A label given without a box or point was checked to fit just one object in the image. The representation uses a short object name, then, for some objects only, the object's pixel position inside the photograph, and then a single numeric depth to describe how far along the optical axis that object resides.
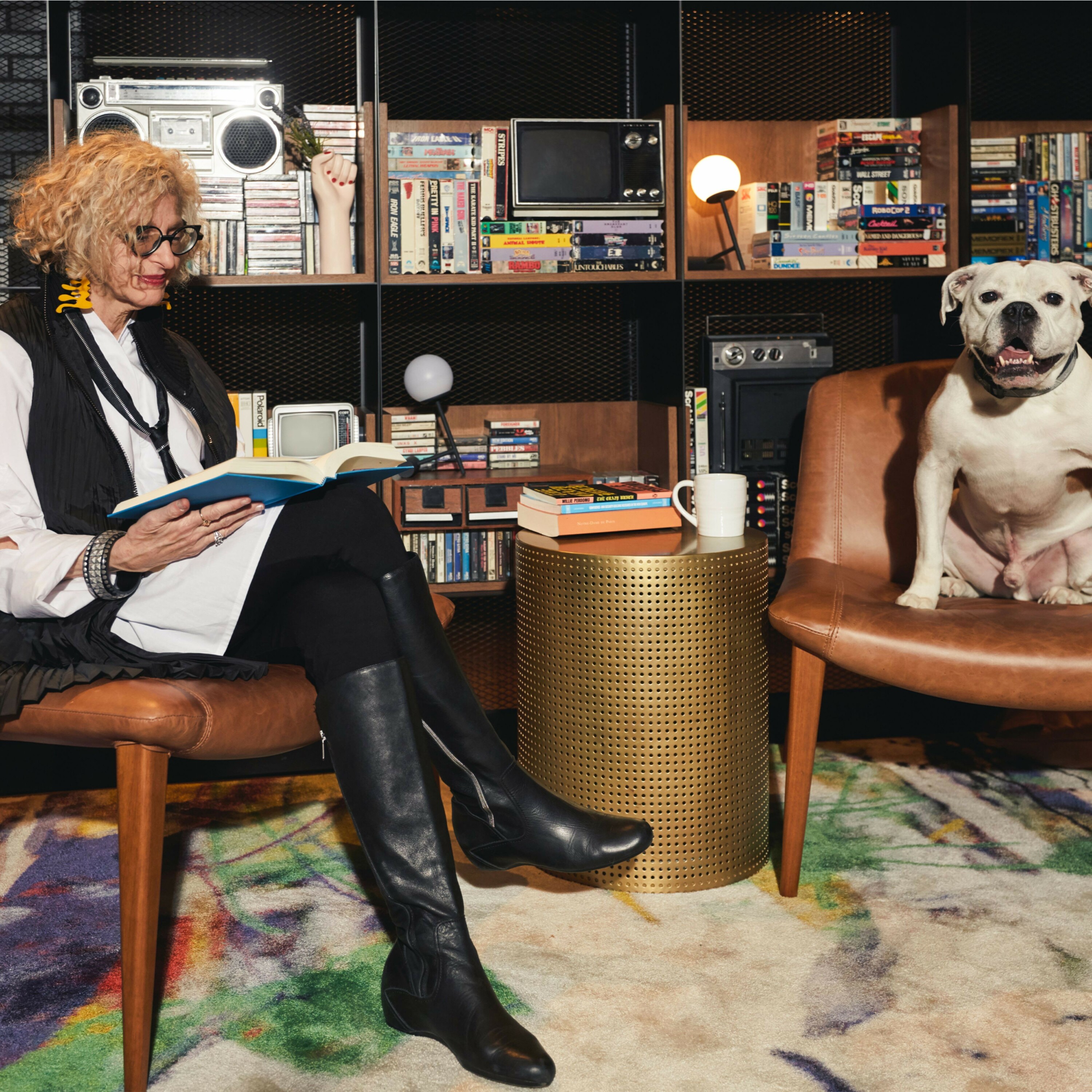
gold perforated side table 1.99
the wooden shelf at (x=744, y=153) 3.08
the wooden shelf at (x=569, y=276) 2.63
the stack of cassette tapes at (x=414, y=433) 2.81
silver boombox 2.55
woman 1.52
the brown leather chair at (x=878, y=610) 1.79
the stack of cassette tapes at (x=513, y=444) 2.89
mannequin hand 2.63
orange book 2.18
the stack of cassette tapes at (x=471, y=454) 2.87
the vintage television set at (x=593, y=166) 2.71
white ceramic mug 2.16
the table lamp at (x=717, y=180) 2.92
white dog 1.95
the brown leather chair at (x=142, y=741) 1.46
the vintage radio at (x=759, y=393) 2.80
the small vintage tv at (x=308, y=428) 2.75
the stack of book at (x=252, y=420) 2.76
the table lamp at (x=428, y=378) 2.74
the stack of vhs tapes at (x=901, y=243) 2.84
